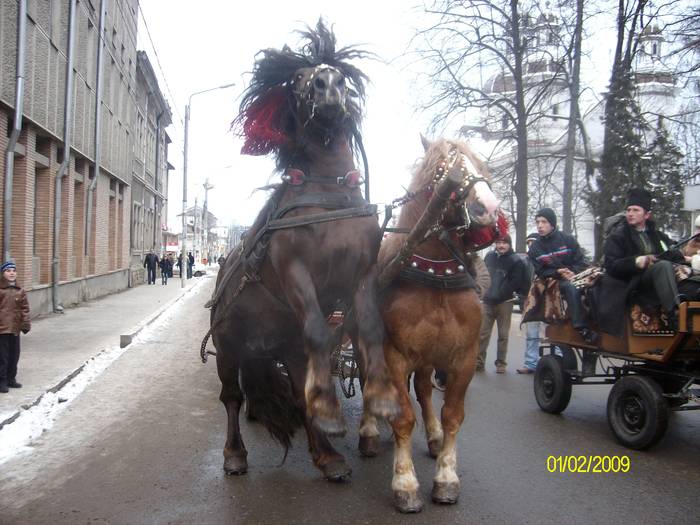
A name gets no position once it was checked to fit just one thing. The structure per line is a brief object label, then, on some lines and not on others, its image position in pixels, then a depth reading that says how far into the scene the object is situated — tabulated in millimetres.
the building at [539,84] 18203
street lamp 30273
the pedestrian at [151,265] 31562
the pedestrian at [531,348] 8750
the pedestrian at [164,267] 32125
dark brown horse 3332
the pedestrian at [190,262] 36159
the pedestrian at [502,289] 8680
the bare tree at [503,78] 18750
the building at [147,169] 31328
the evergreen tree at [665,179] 20000
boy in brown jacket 7109
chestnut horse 3717
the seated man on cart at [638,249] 4791
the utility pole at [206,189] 45062
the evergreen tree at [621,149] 20000
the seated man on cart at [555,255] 5950
